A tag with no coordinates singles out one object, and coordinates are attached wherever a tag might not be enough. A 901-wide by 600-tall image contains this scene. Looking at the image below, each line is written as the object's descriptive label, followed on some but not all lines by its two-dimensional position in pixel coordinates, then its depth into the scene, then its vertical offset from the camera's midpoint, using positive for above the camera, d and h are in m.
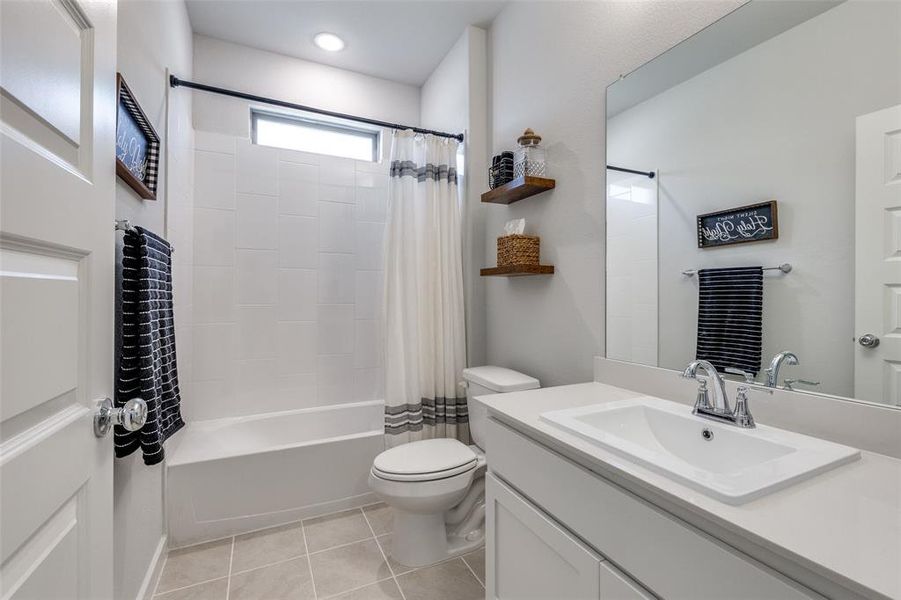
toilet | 1.61 -0.78
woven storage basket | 1.82 +0.24
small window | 2.66 +1.15
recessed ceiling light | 2.41 +1.60
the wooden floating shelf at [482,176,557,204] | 1.76 +0.52
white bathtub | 1.85 -0.88
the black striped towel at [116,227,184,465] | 1.15 -0.13
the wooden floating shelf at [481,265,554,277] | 1.78 +0.14
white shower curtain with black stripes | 2.13 +0.03
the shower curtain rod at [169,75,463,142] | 1.98 +1.06
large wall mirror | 0.88 +0.27
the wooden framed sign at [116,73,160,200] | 1.21 +0.53
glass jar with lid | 1.80 +0.65
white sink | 0.71 -0.32
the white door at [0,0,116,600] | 0.48 +0.01
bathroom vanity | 0.55 -0.39
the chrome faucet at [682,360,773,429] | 0.98 -0.27
